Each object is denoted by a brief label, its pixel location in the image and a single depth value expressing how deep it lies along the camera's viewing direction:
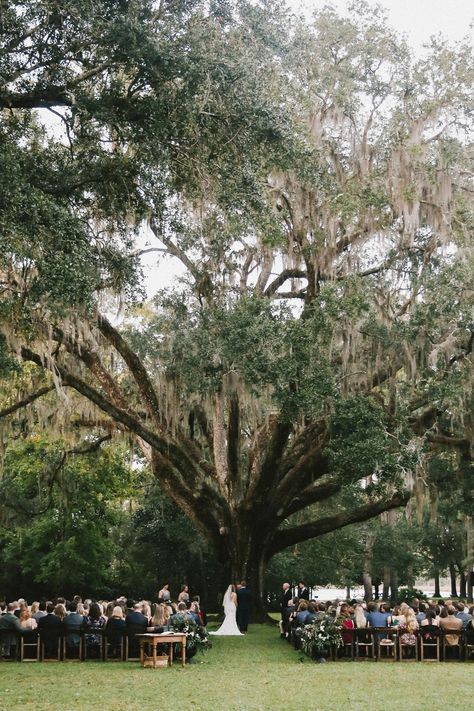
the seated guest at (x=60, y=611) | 13.39
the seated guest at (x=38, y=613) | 13.99
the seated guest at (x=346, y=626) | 13.69
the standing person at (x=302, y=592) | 19.27
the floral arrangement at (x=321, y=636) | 13.30
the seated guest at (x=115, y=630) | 12.99
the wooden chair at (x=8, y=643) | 13.06
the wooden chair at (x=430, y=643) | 13.60
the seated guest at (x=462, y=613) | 14.17
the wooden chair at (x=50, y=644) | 13.03
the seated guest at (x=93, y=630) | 13.16
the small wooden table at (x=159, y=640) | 12.08
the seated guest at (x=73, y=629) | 13.07
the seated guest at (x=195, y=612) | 14.40
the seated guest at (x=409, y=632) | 13.57
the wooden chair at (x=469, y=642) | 13.65
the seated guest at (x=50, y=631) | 12.93
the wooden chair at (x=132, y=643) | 12.91
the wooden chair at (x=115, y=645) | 13.08
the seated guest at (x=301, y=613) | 14.90
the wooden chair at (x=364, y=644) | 13.70
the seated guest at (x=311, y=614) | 14.38
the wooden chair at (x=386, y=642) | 13.55
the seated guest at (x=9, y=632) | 12.98
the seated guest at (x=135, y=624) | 12.91
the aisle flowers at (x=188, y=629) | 12.91
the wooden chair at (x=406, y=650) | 13.52
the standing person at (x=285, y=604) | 17.34
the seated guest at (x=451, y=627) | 13.61
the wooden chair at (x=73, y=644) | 13.09
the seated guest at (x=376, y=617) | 13.88
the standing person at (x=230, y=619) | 18.08
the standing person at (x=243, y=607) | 18.30
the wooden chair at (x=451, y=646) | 13.62
